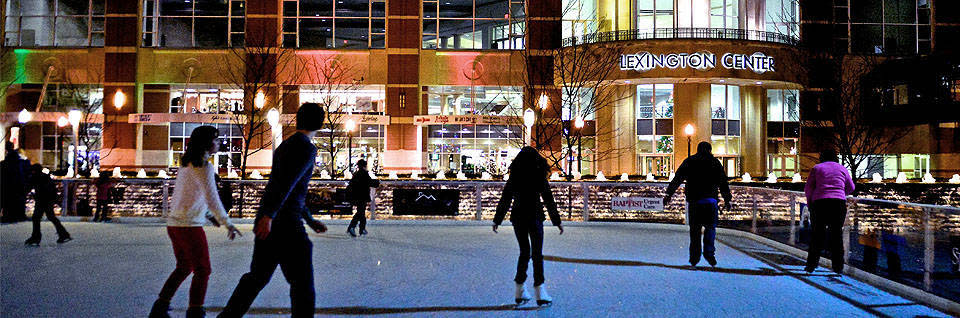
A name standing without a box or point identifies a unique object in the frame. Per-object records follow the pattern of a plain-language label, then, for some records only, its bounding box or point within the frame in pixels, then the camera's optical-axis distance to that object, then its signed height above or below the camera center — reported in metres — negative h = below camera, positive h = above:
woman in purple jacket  8.82 -0.34
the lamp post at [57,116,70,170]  38.58 +1.79
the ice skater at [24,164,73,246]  11.32 -0.40
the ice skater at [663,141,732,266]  9.50 -0.22
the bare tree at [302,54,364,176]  36.47 +5.06
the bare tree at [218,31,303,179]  34.44 +5.35
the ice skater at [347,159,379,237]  13.85 -0.35
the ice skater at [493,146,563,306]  6.73 -0.32
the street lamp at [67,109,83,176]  23.62 +1.90
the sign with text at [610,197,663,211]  16.88 -0.72
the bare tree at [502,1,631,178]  33.22 +4.49
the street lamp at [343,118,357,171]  34.47 +2.41
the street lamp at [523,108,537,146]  20.70 +1.66
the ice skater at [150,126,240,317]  5.29 -0.27
